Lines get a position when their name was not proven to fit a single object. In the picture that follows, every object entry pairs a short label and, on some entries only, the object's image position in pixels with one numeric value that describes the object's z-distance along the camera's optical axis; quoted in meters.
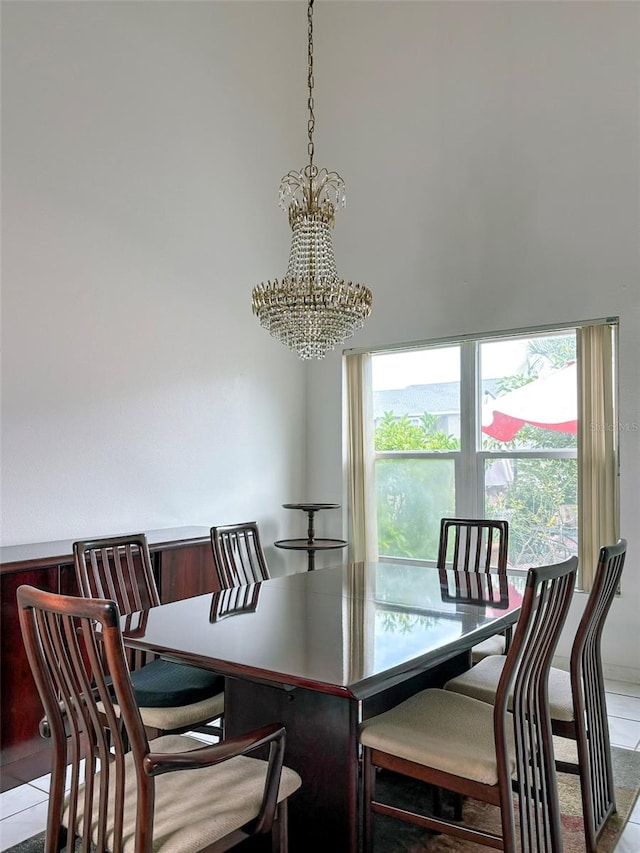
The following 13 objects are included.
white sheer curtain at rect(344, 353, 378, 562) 5.19
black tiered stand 4.62
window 4.28
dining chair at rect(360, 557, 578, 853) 1.78
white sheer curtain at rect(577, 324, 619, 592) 4.09
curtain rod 4.14
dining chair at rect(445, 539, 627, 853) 2.19
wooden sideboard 2.78
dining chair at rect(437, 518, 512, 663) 3.46
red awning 4.31
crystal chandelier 2.83
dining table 1.79
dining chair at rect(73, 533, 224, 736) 2.29
